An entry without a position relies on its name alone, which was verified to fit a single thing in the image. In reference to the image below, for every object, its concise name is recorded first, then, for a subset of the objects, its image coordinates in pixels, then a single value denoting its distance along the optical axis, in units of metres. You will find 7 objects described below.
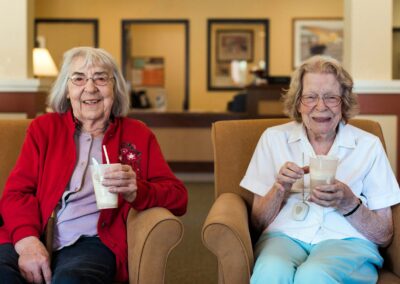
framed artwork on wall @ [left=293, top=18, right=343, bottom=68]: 9.16
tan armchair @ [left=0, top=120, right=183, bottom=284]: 1.88
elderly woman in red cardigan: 1.91
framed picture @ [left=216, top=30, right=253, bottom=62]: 9.26
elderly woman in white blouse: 1.93
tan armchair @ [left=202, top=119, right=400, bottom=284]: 1.88
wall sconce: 6.11
